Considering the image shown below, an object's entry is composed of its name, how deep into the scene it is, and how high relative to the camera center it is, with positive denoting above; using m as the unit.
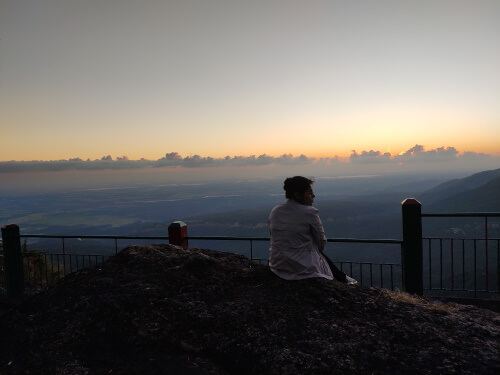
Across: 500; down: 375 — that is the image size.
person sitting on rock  4.74 -0.89
